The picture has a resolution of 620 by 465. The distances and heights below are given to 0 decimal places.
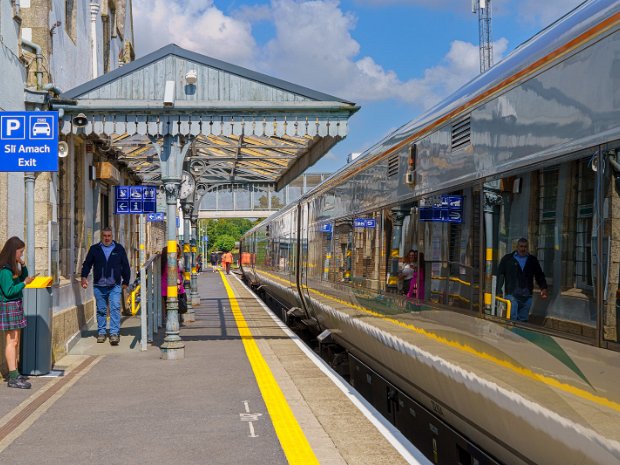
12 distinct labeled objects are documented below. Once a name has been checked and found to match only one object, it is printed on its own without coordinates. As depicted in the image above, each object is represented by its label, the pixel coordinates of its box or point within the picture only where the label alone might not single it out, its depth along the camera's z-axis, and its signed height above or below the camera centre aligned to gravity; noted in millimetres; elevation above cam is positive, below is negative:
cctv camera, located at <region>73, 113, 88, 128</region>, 10438 +1484
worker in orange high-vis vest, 57438 -1640
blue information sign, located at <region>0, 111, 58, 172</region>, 8680 +1027
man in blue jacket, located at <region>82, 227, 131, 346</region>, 12062 -586
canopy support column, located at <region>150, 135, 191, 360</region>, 10846 +600
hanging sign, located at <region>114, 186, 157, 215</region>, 13805 +613
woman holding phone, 8086 -627
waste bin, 8906 -1000
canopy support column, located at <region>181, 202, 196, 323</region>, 18652 -280
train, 3424 -98
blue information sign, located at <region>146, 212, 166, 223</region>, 17333 +440
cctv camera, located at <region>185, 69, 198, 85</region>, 10578 +2053
